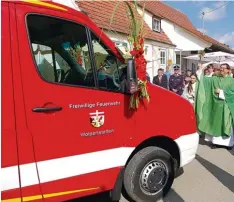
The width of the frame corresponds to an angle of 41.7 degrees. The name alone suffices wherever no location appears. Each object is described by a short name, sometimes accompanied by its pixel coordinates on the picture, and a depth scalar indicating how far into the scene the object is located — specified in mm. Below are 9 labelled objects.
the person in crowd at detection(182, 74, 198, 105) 8039
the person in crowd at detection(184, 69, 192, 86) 8338
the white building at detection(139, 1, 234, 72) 21819
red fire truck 2641
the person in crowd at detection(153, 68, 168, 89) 10125
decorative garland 3305
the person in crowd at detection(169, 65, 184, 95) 9500
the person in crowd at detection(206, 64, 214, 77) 8442
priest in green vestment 6840
